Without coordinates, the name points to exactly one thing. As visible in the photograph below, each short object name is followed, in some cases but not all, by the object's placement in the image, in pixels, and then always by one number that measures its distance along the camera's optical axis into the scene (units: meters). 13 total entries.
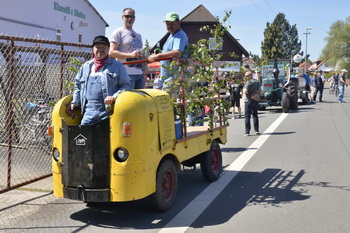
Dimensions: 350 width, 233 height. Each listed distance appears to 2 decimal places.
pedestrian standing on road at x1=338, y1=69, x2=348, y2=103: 26.20
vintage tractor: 19.64
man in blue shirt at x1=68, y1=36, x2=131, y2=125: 5.13
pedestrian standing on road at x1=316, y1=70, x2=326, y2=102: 26.88
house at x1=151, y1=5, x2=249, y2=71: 48.94
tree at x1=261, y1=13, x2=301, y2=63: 84.25
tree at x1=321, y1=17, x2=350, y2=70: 95.12
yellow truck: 4.71
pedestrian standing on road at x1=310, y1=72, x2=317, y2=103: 26.97
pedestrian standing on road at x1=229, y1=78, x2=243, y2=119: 17.42
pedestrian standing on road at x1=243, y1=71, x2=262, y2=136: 12.48
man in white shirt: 6.51
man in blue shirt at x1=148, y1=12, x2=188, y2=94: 6.34
